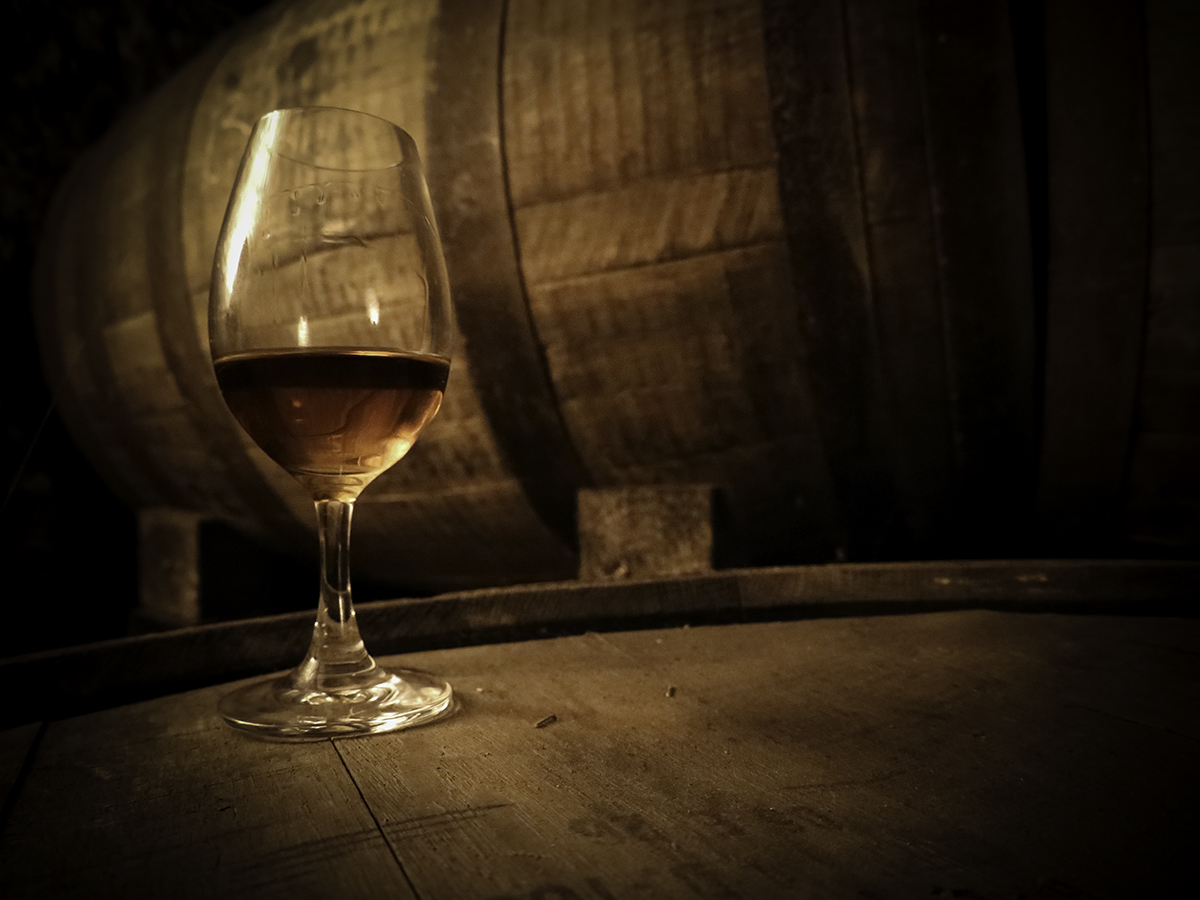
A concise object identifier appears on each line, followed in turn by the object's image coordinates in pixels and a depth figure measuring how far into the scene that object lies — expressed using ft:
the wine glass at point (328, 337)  0.70
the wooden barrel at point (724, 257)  1.46
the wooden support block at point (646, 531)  1.68
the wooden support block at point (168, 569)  2.49
